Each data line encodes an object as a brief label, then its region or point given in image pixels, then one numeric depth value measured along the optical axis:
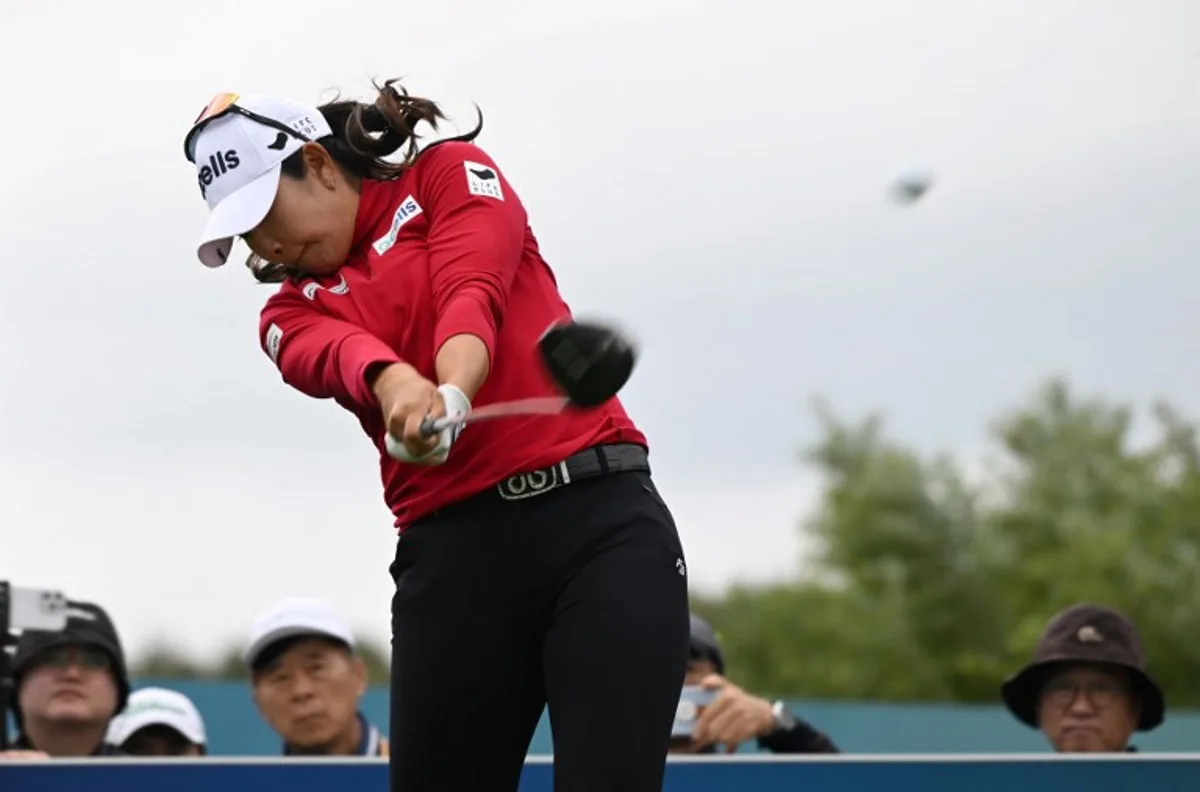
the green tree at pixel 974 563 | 68.62
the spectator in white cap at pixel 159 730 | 14.98
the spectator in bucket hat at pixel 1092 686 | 14.16
